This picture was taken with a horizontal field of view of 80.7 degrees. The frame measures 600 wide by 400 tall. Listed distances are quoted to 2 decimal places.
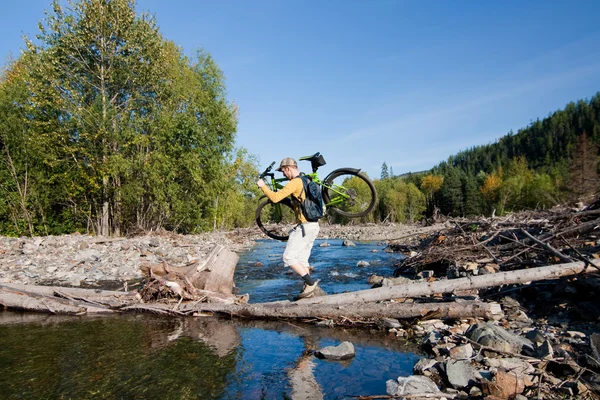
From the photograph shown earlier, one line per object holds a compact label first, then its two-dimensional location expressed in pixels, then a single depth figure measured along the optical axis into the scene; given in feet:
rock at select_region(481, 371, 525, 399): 12.26
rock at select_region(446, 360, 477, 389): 13.17
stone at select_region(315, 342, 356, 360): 16.78
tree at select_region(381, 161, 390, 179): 598.43
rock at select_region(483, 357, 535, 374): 13.58
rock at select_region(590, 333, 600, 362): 13.34
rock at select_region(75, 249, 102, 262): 46.78
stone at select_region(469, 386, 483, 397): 12.60
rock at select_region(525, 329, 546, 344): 16.05
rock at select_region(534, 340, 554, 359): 14.15
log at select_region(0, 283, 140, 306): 24.87
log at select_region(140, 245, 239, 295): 25.82
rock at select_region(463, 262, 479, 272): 30.98
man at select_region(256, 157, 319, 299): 24.27
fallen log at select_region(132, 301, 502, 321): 19.81
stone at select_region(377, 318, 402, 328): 20.83
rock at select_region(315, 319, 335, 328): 21.81
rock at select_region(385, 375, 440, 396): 12.80
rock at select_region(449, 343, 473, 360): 15.41
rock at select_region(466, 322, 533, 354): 15.28
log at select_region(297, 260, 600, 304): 19.95
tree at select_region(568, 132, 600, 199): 149.89
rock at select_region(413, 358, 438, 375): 14.87
